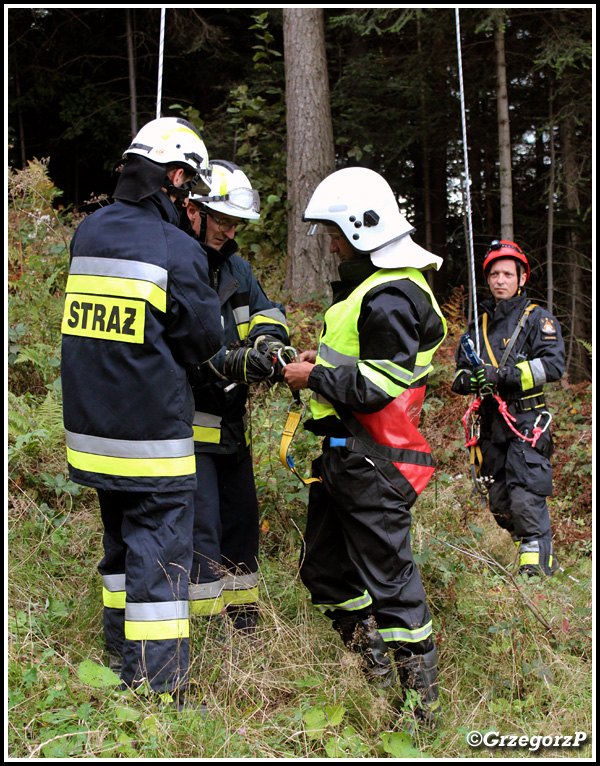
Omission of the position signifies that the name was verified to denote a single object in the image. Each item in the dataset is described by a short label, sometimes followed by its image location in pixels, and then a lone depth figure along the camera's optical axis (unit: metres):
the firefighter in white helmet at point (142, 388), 2.83
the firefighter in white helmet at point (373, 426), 2.96
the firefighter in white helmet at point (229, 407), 3.45
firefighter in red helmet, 4.95
